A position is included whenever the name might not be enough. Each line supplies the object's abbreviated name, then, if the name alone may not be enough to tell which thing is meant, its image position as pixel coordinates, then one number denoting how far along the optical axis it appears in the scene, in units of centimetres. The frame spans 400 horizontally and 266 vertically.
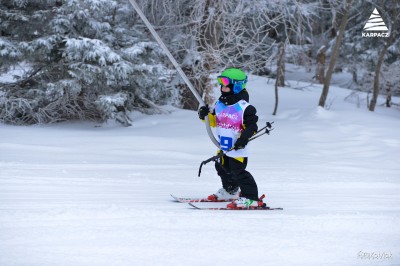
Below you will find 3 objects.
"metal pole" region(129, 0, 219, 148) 1326
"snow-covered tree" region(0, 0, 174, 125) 2537
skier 1243
